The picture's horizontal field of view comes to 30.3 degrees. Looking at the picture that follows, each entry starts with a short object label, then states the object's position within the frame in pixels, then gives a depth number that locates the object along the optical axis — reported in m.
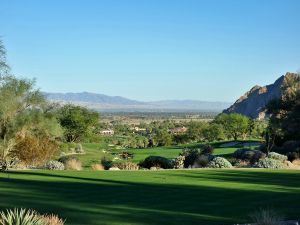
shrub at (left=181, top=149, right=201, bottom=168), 36.06
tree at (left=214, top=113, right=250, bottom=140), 82.31
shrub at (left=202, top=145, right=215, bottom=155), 44.99
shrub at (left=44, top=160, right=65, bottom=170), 30.43
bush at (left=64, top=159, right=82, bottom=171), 31.47
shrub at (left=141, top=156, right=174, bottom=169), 34.78
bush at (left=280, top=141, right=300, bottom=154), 41.74
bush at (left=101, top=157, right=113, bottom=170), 34.00
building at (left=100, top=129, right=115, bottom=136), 112.42
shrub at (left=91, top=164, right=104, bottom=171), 32.04
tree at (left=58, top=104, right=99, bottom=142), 67.18
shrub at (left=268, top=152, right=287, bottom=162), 34.63
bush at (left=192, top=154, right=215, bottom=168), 33.66
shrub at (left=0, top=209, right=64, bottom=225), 8.77
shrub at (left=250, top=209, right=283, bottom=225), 11.25
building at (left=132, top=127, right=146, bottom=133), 120.16
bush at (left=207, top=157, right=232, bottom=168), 31.48
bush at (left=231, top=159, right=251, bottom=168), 33.08
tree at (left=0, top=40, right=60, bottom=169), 37.25
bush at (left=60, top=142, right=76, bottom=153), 51.78
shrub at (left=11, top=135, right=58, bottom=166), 34.69
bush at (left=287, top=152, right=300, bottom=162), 37.78
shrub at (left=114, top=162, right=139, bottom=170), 32.58
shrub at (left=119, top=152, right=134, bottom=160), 48.75
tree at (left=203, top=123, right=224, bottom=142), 83.25
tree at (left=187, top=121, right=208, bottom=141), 84.44
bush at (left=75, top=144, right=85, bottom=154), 54.11
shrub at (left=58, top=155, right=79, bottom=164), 33.48
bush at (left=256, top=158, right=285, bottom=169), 31.16
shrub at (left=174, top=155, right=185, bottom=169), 34.59
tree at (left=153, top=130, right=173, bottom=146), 81.25
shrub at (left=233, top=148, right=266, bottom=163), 36.81
